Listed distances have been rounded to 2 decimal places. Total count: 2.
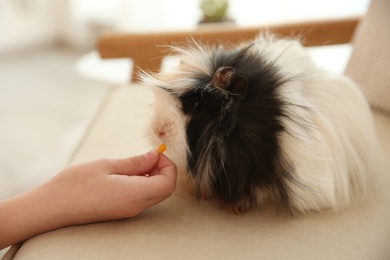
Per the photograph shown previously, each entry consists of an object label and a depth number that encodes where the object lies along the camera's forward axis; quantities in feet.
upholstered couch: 2.34
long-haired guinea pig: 2.44
